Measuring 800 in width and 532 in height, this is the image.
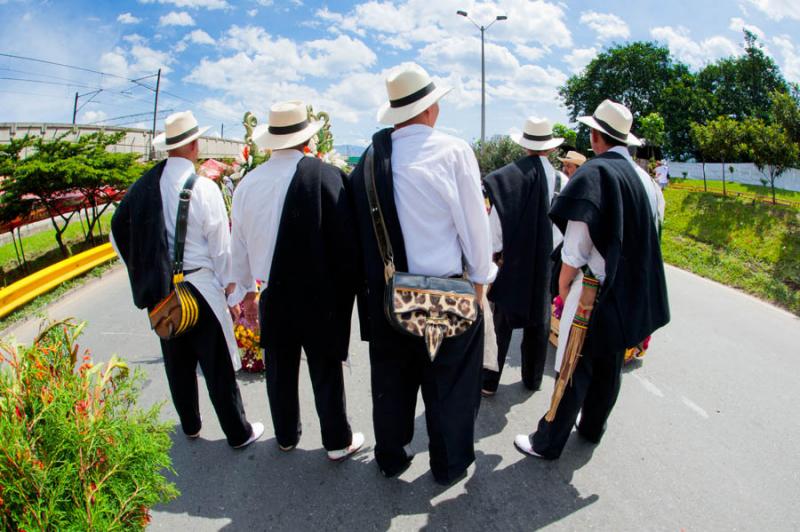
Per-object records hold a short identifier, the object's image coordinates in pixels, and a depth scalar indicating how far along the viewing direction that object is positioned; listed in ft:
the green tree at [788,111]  34.73
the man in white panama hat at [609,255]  8.29
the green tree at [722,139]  45.34
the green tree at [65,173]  25.57
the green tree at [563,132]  75.82
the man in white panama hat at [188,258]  8.75
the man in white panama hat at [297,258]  8.30
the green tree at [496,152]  64.64
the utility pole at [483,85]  73.31
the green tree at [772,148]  36.72
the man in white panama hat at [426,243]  7.65
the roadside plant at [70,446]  4.70
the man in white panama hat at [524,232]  10.84
